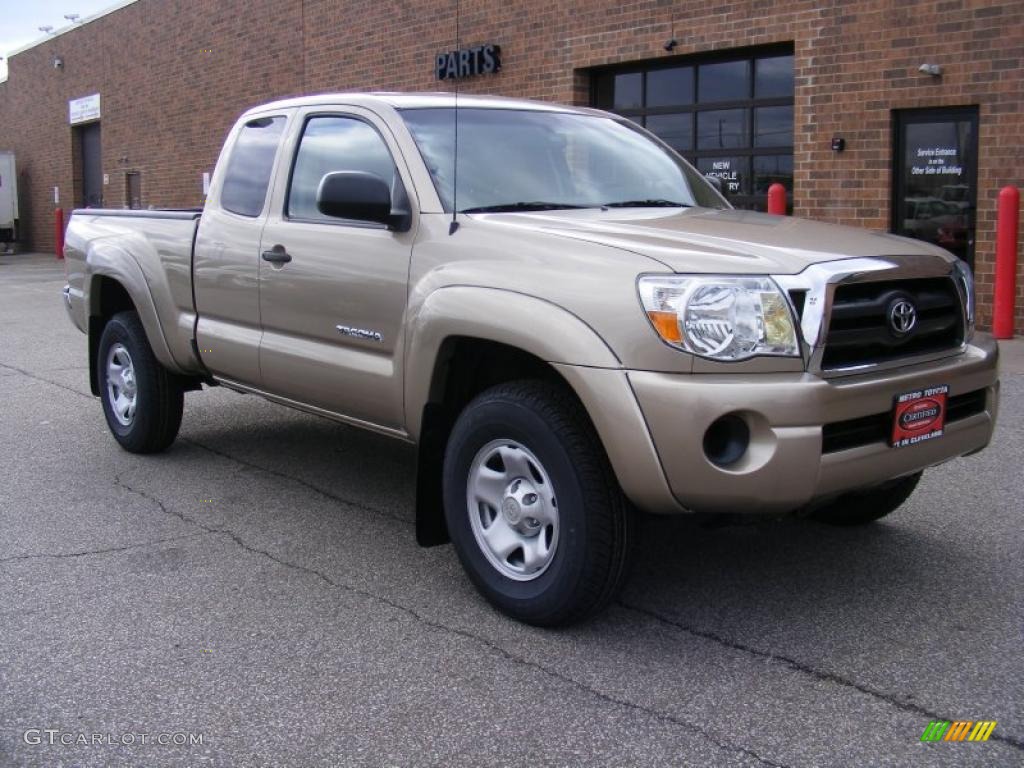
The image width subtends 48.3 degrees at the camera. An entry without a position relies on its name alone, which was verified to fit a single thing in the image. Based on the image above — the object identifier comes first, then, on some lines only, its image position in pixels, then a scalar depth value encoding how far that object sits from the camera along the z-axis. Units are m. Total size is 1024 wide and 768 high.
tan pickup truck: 3.47
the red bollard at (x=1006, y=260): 10.42
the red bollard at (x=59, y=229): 30.61
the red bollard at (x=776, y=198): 12.17
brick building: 11.18
